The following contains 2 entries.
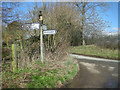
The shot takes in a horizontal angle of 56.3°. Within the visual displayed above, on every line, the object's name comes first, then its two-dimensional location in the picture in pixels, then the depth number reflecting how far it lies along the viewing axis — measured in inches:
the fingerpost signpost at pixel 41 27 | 201.2
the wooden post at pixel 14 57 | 164.1
